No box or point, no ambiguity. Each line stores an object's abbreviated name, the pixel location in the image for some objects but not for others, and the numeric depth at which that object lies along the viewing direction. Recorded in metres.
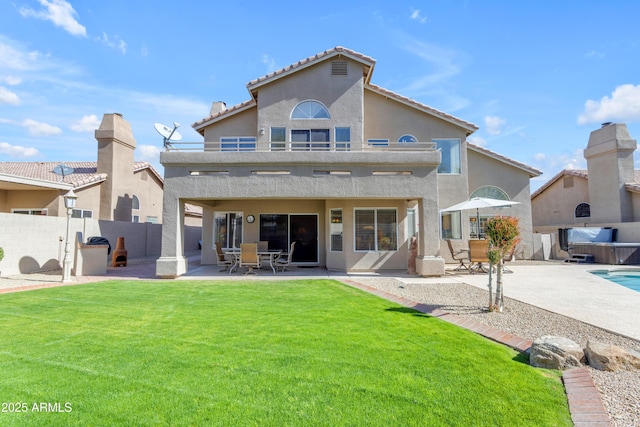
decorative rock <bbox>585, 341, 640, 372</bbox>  4.38
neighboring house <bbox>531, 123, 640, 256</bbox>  20.97
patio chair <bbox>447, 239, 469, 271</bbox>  14.83
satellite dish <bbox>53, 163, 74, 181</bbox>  18.94
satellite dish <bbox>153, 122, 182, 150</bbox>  13.91
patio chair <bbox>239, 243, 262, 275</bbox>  13.89
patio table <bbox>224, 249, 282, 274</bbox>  14.40
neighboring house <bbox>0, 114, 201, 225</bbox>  18.66
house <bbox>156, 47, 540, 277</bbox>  13.18
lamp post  12.15
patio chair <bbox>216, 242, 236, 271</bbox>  14.89
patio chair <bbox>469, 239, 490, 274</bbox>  13.96
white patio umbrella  13.88
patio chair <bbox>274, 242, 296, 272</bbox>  14.98
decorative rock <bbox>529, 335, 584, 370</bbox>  4.51
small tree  7.50
